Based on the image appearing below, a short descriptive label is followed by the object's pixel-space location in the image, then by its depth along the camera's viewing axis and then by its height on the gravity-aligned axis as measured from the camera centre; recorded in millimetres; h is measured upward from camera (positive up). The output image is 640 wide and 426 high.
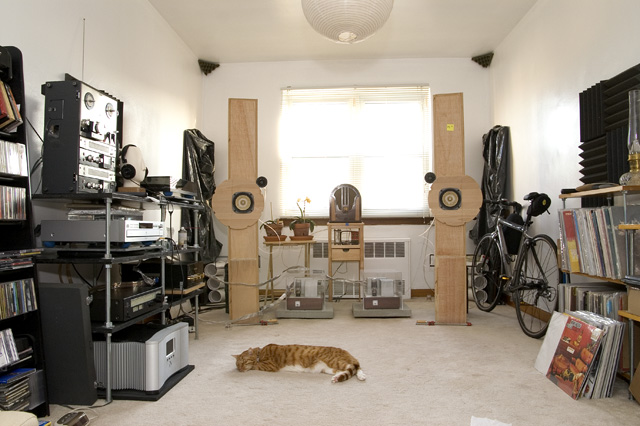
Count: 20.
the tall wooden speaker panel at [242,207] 3842 +166
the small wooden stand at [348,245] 4641 -220
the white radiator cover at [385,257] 5137 -390
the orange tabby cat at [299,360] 2498 -807
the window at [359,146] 5281 +986
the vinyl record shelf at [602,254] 2154 -170
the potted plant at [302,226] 4703 -11
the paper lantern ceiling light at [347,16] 2941 +1483
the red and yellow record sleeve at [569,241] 2605 -104
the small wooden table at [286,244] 4602 -295
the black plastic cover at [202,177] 4746 +550
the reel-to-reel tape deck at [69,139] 2289 +476
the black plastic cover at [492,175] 4637 +546
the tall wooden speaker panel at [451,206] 3725 +160
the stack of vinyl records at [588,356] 2080 -666
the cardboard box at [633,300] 2016 -366
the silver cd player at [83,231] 2178 -26
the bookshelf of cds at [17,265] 1804 -168
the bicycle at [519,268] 3286 -386
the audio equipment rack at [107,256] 2084 -159
